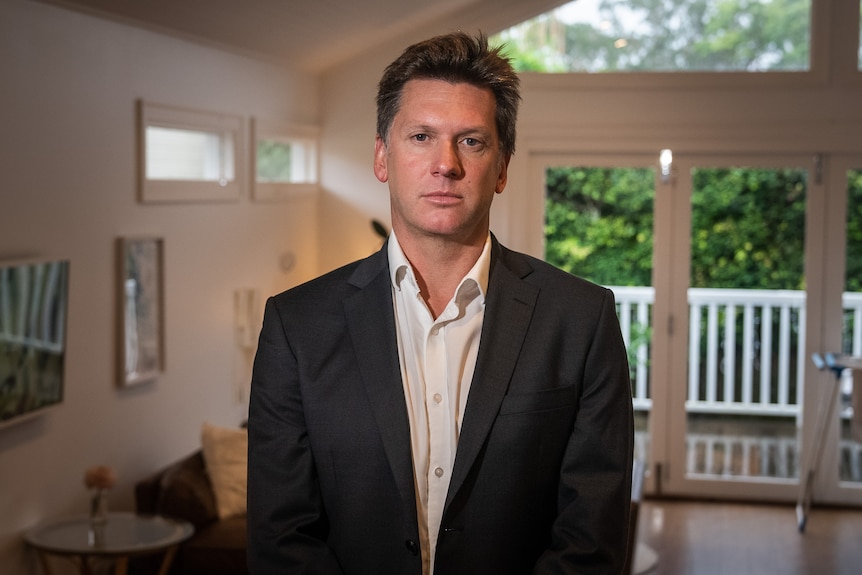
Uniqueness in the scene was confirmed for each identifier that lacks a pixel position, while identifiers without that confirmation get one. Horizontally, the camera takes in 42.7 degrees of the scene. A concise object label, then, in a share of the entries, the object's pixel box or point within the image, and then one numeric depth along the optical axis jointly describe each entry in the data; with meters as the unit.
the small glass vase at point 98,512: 4.22
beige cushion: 4.62
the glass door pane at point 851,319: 6.52
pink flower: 4.20
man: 1.59
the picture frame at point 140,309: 4.71
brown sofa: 4.35
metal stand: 6.01
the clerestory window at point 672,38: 6.54
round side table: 4.06
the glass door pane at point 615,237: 6.76
